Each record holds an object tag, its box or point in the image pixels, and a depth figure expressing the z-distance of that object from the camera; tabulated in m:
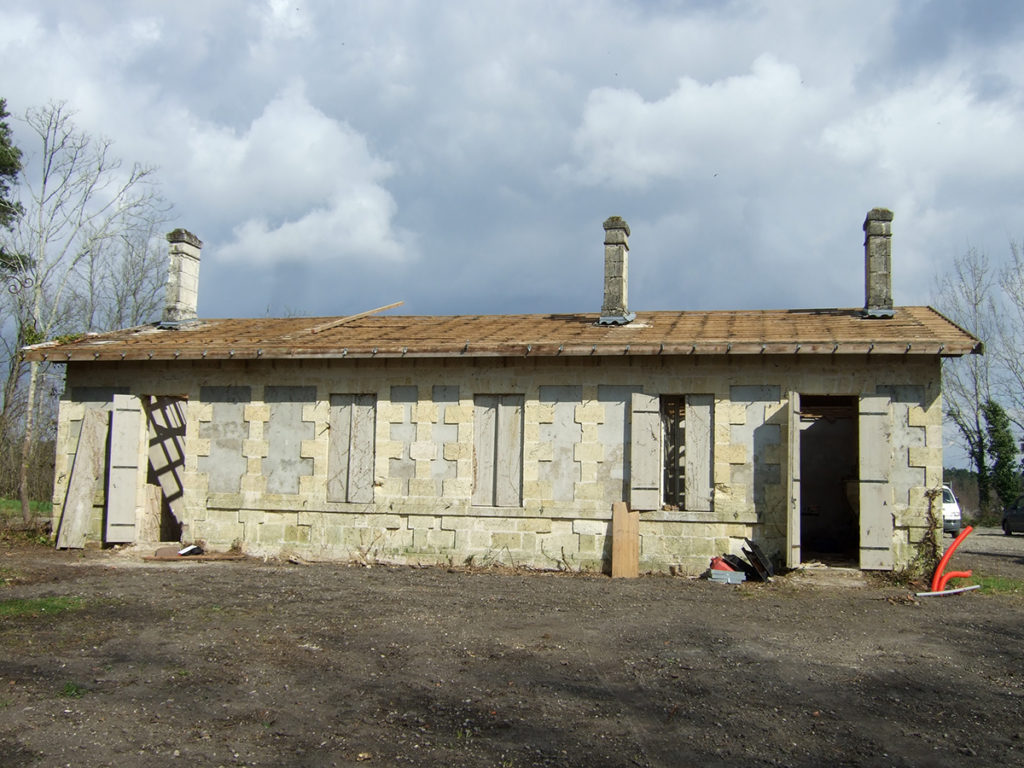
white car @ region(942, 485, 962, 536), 19.52
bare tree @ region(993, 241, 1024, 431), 29.72
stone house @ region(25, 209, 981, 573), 10.75
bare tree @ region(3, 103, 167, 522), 21.23
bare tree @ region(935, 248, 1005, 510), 29.08
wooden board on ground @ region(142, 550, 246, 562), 11.95
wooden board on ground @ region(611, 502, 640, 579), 11.03
